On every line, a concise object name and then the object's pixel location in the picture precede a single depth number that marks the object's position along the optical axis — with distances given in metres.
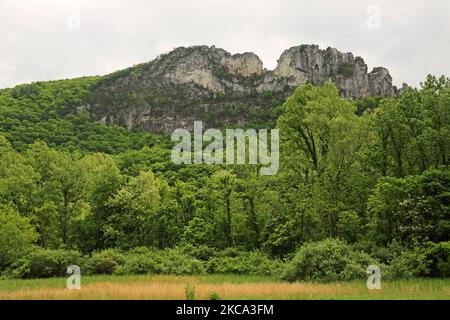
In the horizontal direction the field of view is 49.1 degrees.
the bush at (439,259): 27.23
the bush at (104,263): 37.19
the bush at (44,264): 35.38
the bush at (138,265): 35.81
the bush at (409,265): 27.00
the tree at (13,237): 38.34
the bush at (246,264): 33.65
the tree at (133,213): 44.72
